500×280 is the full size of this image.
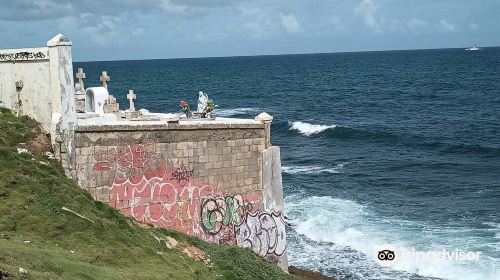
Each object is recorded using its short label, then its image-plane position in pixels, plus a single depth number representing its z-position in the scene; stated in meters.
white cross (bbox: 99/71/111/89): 25.20
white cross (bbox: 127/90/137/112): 23.23
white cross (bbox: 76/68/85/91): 25.44
